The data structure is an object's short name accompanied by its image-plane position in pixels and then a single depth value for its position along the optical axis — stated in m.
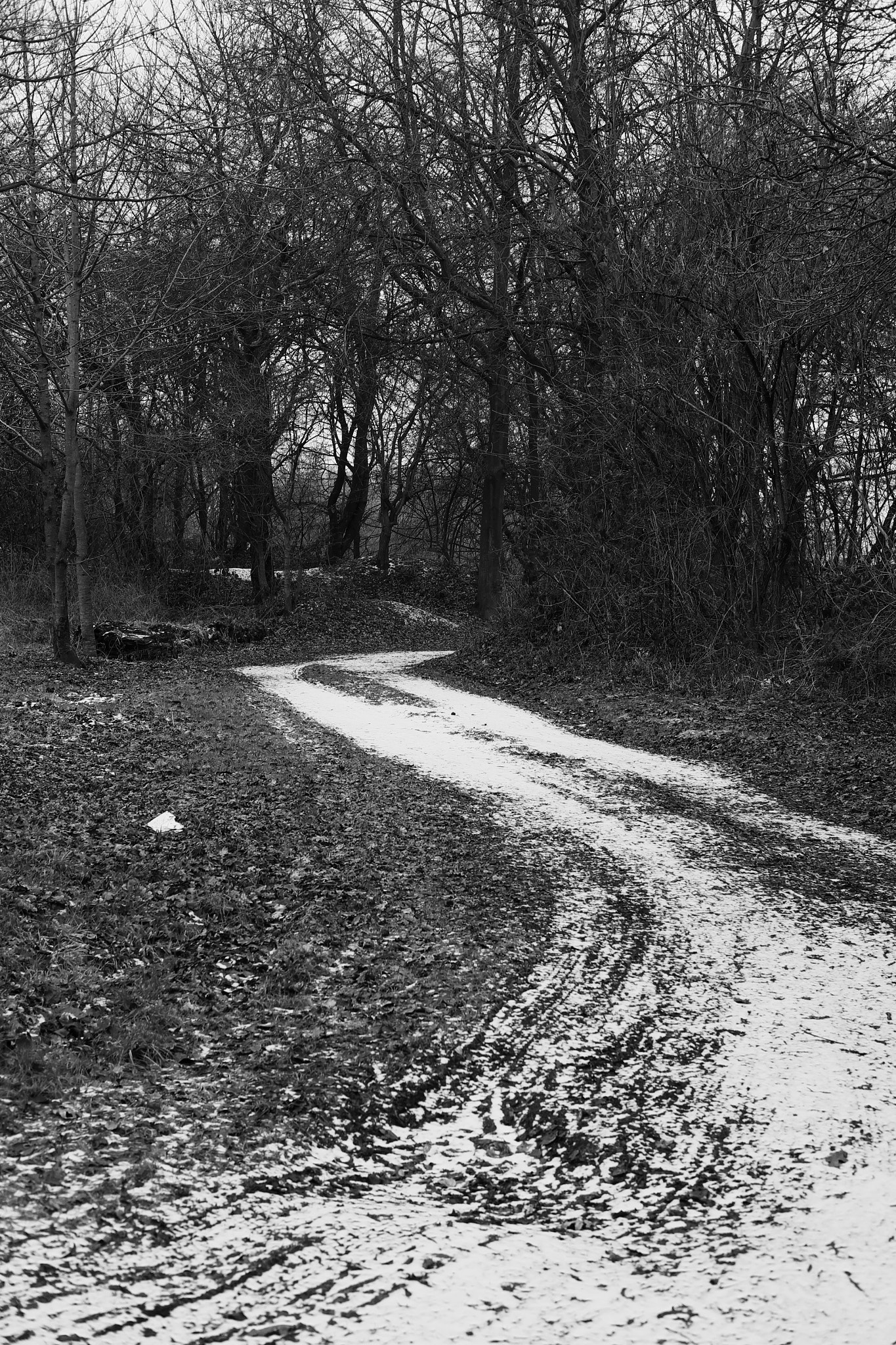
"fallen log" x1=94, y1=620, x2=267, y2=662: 16.94
